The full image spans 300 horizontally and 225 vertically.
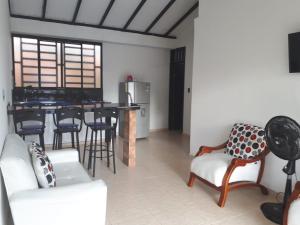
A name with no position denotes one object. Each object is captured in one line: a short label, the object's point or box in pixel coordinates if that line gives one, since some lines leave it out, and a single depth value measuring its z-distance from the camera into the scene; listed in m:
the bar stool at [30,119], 3.40
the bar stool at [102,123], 3.80
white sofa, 1.78
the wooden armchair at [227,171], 2.96
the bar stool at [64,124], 3.78
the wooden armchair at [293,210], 2.17
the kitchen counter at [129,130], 4.18
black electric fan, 2.51
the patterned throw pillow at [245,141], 3.21
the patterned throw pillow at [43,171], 2.11
